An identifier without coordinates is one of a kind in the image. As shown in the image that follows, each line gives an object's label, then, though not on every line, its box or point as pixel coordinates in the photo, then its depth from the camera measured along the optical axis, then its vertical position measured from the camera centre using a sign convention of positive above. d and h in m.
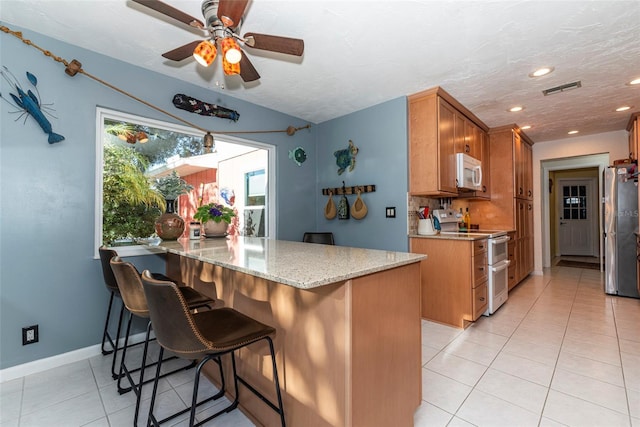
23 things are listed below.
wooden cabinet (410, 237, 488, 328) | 2.82 -0.65
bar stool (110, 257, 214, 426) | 1.53 -0.40
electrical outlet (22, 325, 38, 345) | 2.07 -0.85
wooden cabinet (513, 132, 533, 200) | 4.38 +0.80
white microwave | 3.34 +0.53
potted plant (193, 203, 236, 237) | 2.66 +0.00
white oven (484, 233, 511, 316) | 3.15 -0.62
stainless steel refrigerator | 3.79 -0.18
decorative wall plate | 3.89 +0.85
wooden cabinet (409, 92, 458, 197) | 3.04 +0.78
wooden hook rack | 3.52 +0.35
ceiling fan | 1.43 +1.04
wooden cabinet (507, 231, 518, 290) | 4.04 -0.65
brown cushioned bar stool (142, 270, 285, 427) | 1.09 -0.51
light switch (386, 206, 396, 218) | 3.34 +0.05
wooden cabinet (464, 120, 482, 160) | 3.66 +1.02
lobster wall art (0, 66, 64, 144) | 2.03 +0.84
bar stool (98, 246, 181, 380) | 1.98 -0.40
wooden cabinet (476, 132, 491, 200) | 4.21 +0.73
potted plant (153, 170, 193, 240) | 2.45 +0.05
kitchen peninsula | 1.16 -0.53
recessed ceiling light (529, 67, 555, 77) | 2.59 +1.33
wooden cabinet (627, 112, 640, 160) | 3.69 +1.08
